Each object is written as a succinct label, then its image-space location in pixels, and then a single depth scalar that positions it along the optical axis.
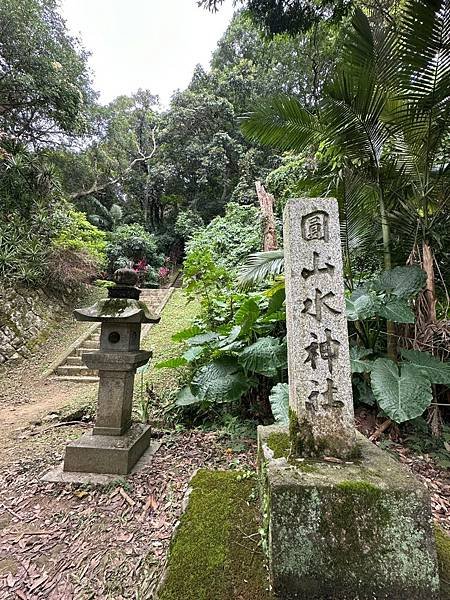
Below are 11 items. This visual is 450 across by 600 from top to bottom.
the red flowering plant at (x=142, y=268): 11.97
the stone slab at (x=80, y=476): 2.36
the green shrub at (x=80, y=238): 7.77
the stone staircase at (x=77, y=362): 5.60
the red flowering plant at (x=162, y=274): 12.46
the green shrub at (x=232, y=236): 8.45
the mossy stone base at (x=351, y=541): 1.04
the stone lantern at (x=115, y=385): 2.48
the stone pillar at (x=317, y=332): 1.36
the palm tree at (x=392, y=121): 2.64
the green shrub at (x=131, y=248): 12.23
